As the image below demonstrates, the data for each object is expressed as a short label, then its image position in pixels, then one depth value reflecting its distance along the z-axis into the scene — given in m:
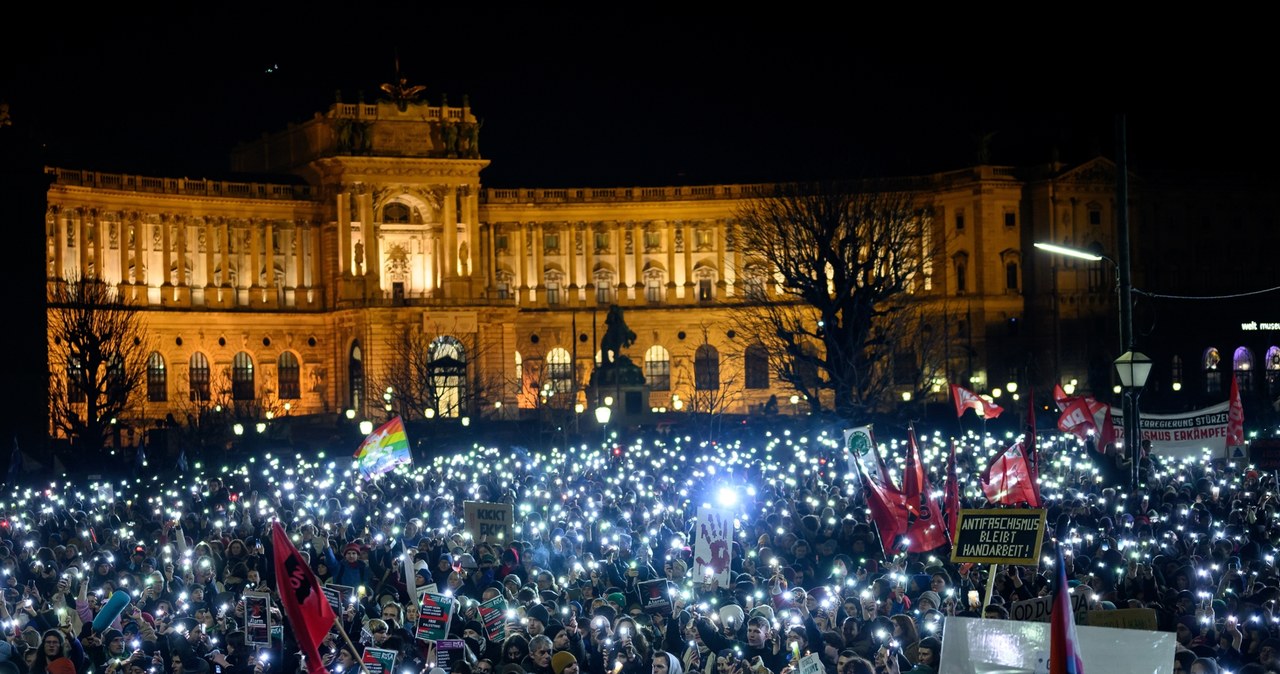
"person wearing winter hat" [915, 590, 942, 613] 19.53
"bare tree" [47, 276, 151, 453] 68.81
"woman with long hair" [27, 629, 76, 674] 18.36
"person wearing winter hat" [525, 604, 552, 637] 18.53
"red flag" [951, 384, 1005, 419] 41.21
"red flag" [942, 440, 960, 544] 25.02
